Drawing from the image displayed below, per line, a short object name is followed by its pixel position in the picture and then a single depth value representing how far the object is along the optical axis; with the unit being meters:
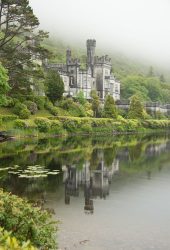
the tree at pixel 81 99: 88.76
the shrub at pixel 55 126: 63.87
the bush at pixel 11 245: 6.43
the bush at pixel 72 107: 78.94
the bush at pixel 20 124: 56.41
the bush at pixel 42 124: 60.73
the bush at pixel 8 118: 55.70
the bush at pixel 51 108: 72.19
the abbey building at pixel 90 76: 105.81
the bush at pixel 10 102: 62.09
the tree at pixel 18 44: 57.25
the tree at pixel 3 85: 49.49
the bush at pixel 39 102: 70.91
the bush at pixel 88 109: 83.56
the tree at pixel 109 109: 89.38
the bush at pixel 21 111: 61.29
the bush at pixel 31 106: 66.12
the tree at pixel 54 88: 77.00
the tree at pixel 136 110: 100.12
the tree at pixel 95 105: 90.91
